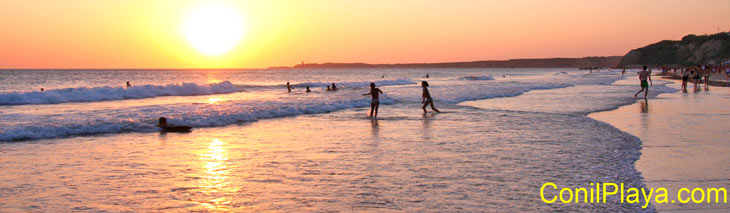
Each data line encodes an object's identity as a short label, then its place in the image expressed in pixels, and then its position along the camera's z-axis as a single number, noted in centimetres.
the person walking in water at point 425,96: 2128
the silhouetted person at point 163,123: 1514
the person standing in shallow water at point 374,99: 2003
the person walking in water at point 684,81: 3444
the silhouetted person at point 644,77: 2745
